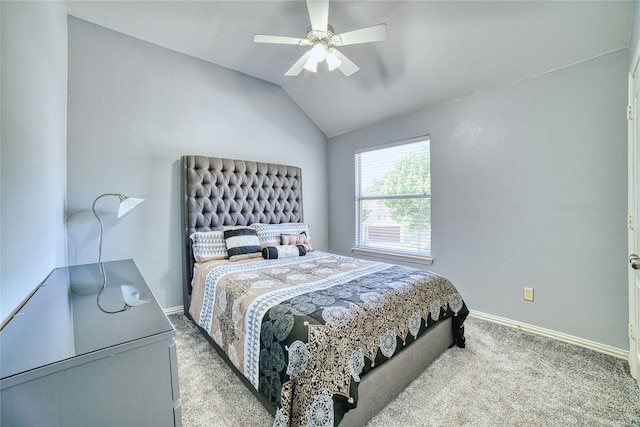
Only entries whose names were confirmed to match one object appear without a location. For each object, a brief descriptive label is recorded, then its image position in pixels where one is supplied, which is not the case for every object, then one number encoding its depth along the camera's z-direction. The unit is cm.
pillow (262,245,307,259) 285
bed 129
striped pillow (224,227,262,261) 281
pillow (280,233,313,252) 322
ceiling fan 189
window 333
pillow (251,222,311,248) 319
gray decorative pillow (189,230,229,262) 276
